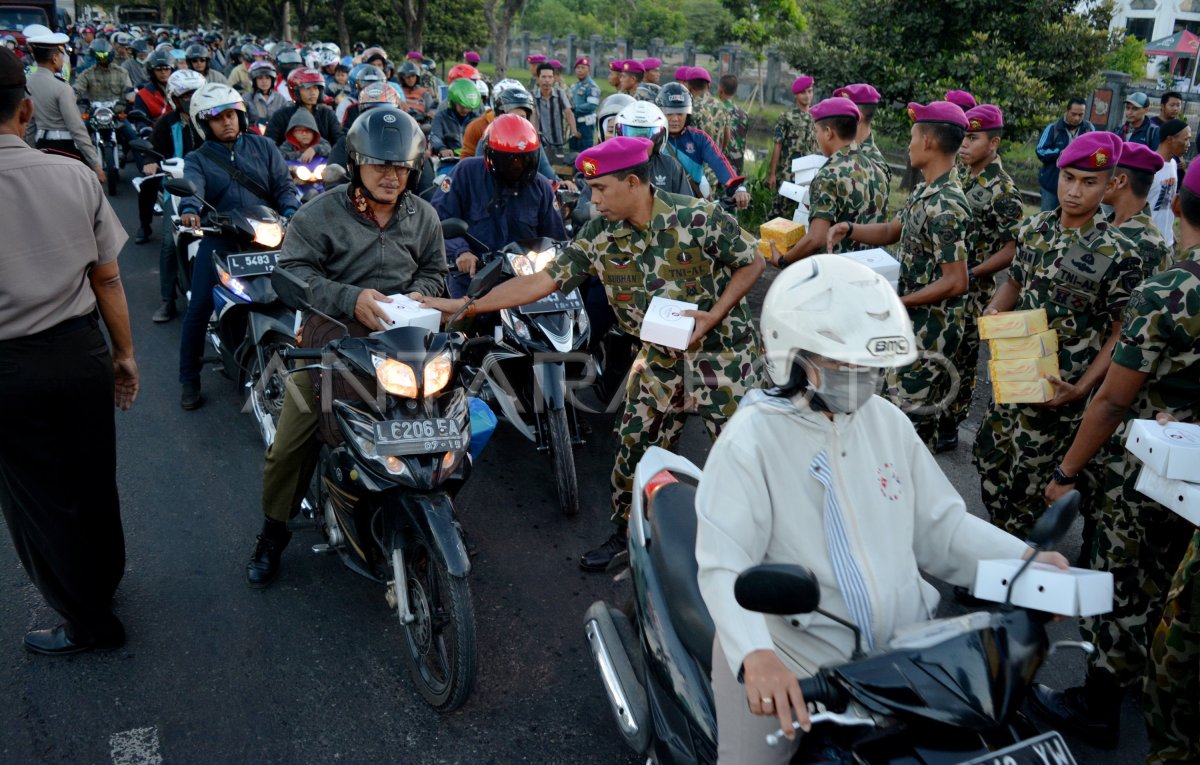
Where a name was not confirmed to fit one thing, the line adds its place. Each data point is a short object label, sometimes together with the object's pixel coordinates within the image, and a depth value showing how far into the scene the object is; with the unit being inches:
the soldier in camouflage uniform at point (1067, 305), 161.3
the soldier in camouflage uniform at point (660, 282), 156.6
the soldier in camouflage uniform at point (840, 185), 232.8
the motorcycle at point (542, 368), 198.5
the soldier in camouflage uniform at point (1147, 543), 114.8
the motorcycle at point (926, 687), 74.6
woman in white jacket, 82.9
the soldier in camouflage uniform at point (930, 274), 192.5
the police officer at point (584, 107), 492.1
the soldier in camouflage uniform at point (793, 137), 400.5
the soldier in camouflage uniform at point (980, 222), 231.8
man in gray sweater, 155.3
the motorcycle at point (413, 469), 131.6
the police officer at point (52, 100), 347.6
